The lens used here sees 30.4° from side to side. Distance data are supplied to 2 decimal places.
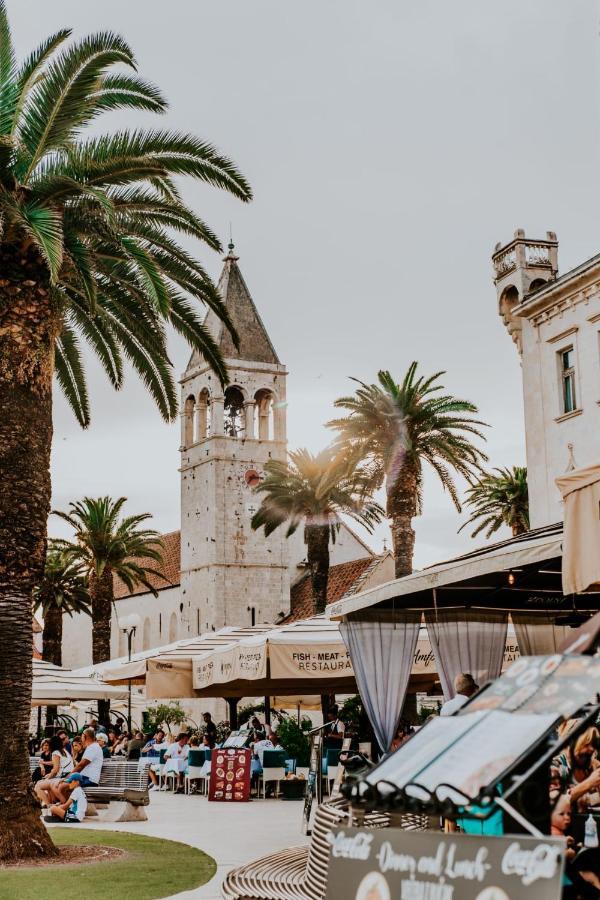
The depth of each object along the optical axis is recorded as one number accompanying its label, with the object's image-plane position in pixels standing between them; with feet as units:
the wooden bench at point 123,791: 59.16
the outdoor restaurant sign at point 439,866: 11.57
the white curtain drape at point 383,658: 47.39
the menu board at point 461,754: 12.37
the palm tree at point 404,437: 120.47
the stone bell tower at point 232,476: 215.51
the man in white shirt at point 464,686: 34.12
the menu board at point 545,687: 12.72
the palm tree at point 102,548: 168.14
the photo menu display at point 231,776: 73.15
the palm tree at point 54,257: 40.98
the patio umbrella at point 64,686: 88.58
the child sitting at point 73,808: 58.08
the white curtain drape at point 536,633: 47.57
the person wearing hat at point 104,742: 80.33
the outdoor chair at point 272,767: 76.64
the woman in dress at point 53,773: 60.44
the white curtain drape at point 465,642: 46.21
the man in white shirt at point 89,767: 61.21
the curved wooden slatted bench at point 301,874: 23.34
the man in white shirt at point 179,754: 88.69
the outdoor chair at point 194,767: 84.02
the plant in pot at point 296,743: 98.02
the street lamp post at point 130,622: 103.07
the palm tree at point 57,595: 193.67
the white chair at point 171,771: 89.10
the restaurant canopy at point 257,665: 61.98
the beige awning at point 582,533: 25.86
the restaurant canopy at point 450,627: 46.09
